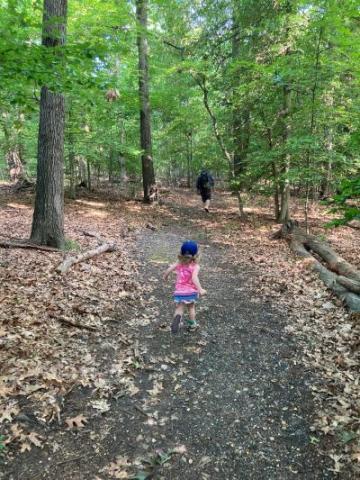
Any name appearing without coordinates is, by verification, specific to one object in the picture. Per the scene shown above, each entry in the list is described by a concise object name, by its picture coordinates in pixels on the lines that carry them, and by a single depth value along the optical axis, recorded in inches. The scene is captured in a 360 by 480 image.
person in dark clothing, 605.3
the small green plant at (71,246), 326.8
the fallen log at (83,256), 273.6
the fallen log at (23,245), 304.3
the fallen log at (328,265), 264.4
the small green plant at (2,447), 125.6
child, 212.4
